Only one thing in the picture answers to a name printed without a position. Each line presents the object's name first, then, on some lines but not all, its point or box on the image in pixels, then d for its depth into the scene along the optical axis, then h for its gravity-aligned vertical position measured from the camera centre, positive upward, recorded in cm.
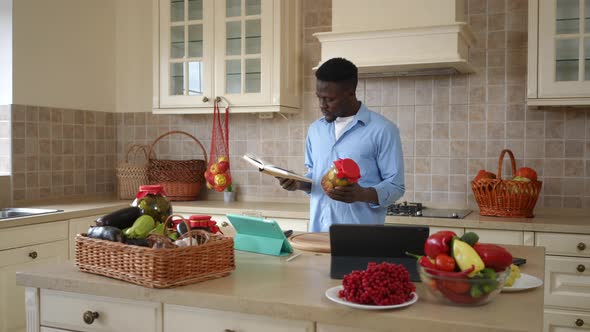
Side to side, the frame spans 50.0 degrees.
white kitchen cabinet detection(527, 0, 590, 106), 322 +47
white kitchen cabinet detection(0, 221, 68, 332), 306 -59
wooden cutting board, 212 -35
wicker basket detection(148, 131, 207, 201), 412 -24
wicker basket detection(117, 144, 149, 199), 417 -25
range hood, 328 +57
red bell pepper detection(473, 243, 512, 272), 141 -26
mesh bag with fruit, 388 -11
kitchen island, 139 -39
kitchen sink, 344 -40
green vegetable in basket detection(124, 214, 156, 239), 177 -25
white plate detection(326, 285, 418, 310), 142 -37
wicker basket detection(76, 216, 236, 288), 165 -33
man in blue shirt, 250 -4
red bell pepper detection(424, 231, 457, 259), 145 -24
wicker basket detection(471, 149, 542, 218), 321 -28
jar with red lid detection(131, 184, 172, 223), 193 -19
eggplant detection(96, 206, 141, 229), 185 -23
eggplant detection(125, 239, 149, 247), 173 -28
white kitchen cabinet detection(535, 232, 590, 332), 303 -67
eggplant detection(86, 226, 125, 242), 177 -27
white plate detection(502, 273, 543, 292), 159 -37
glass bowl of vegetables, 140 -32
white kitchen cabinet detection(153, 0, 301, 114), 384 +53
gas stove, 335 -39
